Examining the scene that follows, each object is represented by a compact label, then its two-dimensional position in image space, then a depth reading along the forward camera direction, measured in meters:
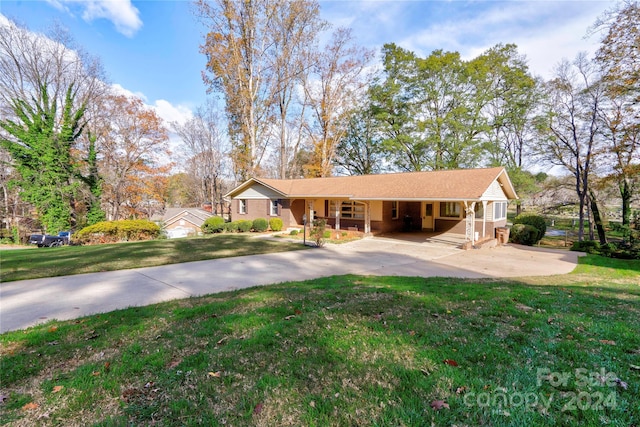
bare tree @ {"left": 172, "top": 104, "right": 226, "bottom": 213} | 34.56
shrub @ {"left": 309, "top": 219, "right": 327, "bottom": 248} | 13.48
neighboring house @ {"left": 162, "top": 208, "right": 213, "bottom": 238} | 25.98
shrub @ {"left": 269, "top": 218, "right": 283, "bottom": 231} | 20.34
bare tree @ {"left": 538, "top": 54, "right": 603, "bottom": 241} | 18.16
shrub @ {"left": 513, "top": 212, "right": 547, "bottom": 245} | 17.84
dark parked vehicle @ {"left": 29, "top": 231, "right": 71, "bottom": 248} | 18.16
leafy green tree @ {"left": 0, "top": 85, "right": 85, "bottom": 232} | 20.91
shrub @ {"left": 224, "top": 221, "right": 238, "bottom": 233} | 20.50
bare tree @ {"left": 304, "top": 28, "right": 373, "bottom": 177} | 27.47
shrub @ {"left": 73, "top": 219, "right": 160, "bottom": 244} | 16.75
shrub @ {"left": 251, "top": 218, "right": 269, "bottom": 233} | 20.28
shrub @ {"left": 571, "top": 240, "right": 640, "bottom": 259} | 11.73
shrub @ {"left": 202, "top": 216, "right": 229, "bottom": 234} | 20.83
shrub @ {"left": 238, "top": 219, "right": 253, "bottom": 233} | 20.42
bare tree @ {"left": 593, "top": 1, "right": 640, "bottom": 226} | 10.66
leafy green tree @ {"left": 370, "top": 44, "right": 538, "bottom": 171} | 23.25
